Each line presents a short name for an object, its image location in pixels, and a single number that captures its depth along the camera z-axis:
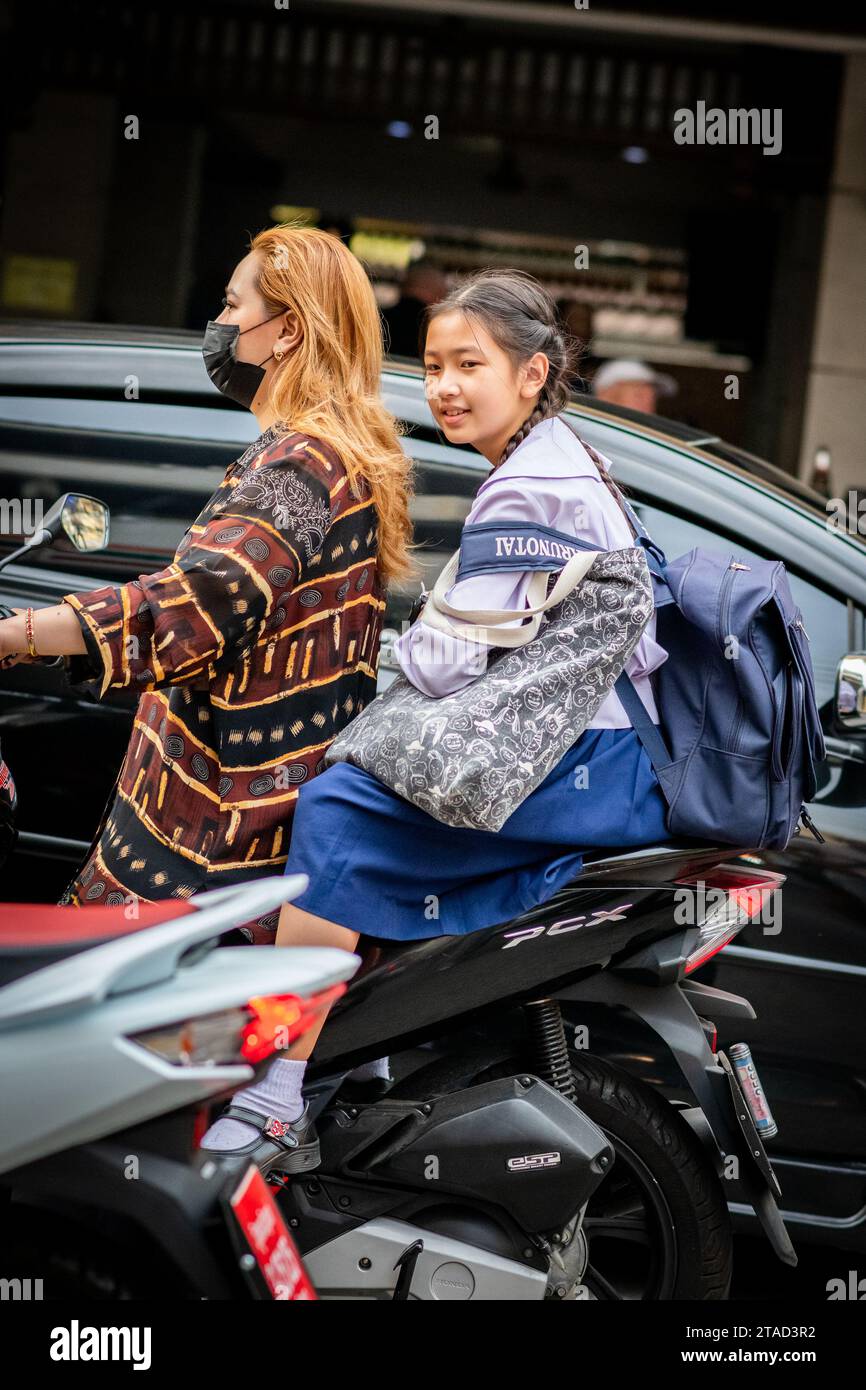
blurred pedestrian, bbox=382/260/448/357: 7.26
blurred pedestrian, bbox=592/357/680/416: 5.96
